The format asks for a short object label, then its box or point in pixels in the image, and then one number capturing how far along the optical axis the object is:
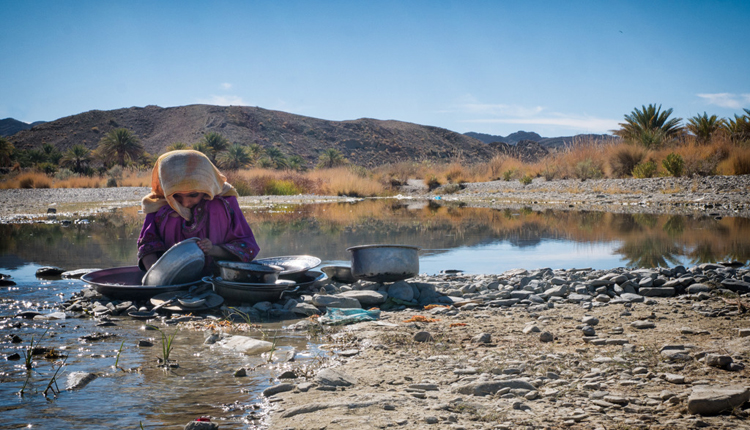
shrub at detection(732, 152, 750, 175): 18.81
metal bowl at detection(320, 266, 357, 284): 6.28
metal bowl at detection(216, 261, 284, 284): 5.17
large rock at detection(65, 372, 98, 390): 3.11
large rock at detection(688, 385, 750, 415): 2.36
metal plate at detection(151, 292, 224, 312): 5.02
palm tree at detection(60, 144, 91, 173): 47.31
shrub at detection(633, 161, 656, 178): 21.69
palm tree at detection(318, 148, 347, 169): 48.66
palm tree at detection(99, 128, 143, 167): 47.31
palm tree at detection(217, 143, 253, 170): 42.59
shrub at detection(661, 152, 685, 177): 20.19
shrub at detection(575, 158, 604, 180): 24.37
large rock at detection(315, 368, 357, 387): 3.07
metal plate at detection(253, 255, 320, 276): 6.24
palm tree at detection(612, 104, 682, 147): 28.42
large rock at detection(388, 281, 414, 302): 5.52
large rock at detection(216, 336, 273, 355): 3.88
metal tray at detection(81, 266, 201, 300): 5.28
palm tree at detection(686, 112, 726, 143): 25.70
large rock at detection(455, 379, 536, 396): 2.83
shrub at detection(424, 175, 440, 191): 31.05
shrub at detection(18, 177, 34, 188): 29.84
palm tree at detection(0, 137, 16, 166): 39.84
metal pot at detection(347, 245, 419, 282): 5.70
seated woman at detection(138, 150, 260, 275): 5.61
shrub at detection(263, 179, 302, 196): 28.38
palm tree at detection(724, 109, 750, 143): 23.11
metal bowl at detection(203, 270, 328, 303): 5.13
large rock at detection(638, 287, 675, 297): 5.37
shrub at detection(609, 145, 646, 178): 23.39
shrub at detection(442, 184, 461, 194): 28.98
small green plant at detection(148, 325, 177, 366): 3.55
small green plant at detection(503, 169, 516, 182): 29.10
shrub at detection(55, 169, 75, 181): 35.45
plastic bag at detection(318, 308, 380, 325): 4.73
